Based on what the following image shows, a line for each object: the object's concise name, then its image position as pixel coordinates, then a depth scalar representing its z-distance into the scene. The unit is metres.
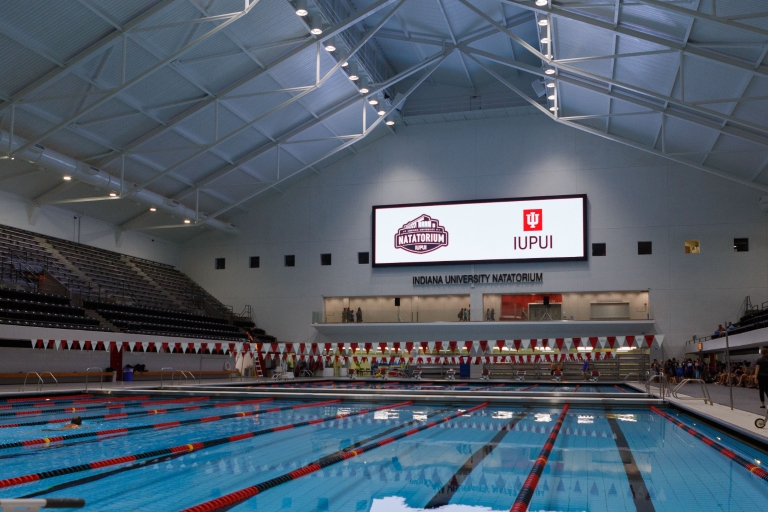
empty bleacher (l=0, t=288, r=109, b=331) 17.81
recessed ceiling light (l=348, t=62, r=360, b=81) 21.65
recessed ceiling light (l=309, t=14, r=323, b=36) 18.88
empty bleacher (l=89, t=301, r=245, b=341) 22.78
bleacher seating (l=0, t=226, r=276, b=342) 19.75
